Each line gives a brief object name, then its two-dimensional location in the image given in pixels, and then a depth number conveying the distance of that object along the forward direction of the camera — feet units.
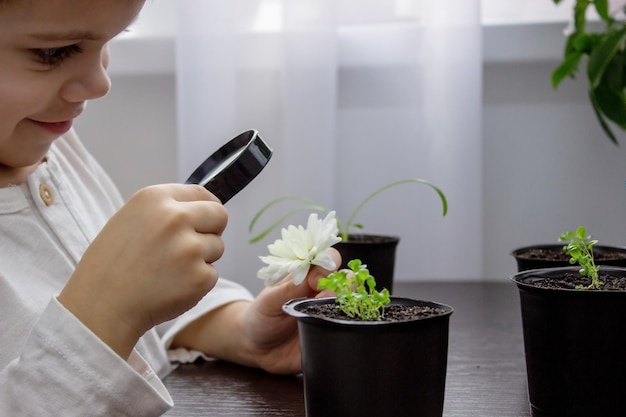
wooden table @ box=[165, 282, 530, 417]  1.56
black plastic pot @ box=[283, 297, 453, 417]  1.18
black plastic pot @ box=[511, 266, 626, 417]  1.22
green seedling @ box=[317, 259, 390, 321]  1.30
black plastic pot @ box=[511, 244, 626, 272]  1.74
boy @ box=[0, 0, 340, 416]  1.39
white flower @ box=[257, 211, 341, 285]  1.64
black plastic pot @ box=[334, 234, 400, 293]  2.22
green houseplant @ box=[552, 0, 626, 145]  3.01
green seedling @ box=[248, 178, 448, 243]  2.45
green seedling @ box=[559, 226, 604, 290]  1.34
